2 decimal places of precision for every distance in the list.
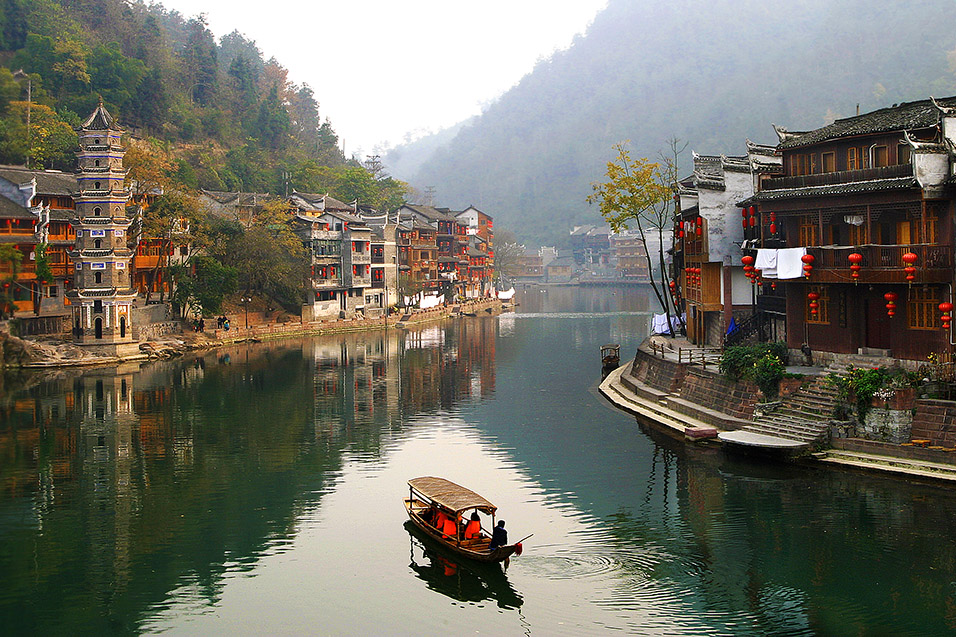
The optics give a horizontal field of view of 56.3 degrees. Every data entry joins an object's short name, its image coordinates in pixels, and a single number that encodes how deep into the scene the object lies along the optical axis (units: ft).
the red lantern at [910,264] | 101.04
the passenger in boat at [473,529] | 77.71
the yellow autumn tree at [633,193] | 172.24
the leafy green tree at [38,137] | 249.34
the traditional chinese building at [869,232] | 102.32
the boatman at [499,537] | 74.90
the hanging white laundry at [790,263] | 118.11
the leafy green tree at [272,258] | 258.57
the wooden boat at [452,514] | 75.61
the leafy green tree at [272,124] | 435.53
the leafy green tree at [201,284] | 240.53
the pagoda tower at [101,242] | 207.82
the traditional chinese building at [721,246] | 152.15
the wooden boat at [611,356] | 189.37
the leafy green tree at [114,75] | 325.95
